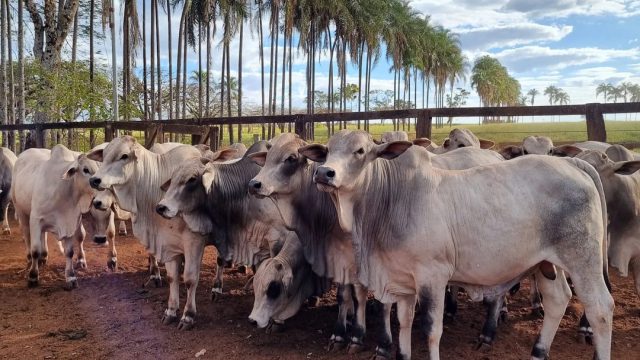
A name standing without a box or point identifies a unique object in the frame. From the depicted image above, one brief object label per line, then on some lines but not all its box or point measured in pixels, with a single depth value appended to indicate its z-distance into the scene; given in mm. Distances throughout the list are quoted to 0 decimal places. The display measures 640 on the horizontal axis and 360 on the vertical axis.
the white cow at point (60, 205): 7395
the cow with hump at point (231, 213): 5758
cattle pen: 7395
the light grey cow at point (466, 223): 3932
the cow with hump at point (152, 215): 5879
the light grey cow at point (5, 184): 11422
